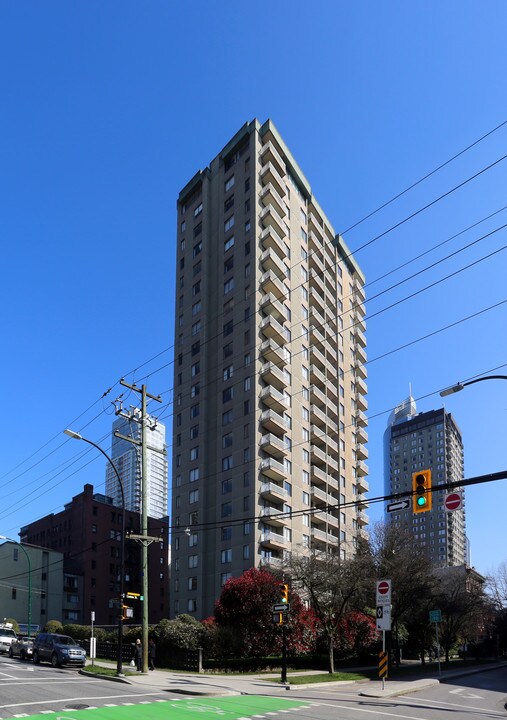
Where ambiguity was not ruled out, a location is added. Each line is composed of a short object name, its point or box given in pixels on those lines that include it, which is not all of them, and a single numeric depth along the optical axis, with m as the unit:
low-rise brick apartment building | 94.12
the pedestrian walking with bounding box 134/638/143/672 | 31.53
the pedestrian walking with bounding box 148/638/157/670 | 34.00
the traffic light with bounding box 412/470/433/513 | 19.97
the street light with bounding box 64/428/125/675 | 29.36
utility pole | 30.84
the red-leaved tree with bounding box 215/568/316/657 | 38.88
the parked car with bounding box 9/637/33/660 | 39.19
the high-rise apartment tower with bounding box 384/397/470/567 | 177.75
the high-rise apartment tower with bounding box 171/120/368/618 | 68.44
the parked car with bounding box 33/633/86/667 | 34.19
